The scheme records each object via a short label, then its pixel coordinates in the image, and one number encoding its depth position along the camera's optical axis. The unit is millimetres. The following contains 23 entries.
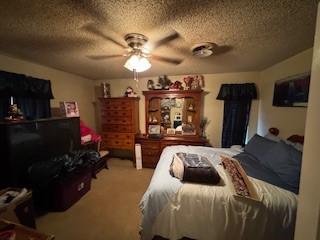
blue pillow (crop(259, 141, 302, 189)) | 1541
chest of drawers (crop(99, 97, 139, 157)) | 3727
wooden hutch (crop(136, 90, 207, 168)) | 3541
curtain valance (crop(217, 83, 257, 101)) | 3303
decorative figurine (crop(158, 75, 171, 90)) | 3691
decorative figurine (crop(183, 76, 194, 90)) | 3606
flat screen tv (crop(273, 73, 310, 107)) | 1992
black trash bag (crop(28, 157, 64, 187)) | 2016
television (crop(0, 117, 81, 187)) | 1911
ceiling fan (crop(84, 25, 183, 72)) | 1604
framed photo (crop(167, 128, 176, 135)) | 3824
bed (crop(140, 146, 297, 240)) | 1373
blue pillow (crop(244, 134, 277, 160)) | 2151
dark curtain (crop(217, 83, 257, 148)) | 3336
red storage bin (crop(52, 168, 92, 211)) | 2158
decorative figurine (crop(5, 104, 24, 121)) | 2121
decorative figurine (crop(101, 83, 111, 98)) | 3912
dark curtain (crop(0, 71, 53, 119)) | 2236
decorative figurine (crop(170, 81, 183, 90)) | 3584
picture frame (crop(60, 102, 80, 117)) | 2904
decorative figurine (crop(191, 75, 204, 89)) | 3576
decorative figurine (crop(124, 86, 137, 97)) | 3789
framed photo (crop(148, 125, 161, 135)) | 3797
